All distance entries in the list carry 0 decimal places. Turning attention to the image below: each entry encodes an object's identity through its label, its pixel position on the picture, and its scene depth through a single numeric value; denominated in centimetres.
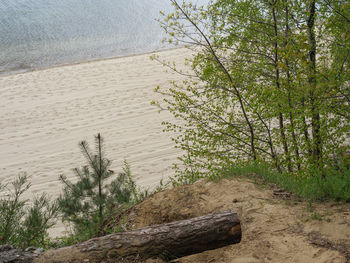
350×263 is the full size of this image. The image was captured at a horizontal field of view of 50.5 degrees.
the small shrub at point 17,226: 445
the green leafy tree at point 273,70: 520
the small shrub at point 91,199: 481
